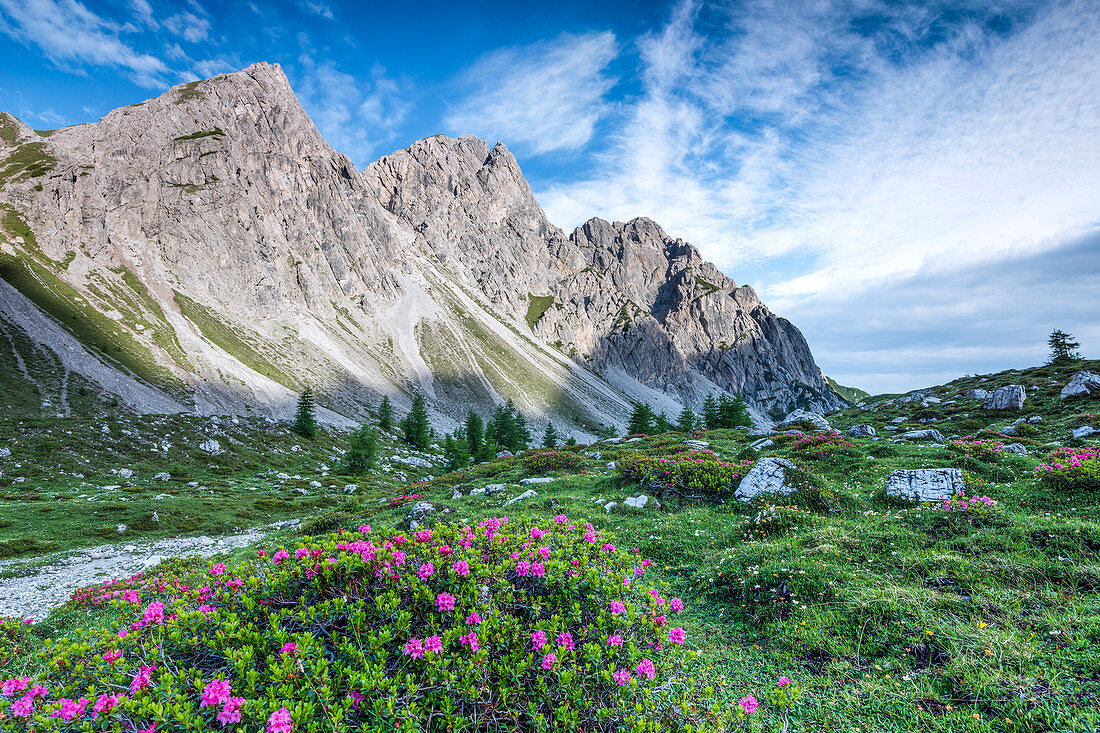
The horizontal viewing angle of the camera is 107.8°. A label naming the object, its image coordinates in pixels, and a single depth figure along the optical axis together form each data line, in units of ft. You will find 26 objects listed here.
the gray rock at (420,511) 56.04
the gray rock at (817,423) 110.63
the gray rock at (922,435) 71.24
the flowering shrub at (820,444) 60.90
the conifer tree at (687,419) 247.81
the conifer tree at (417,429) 256.93
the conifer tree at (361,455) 169.27
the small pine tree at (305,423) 198.29
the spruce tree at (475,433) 268.37
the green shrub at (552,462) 84.40
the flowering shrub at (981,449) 46.70
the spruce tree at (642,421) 239.71
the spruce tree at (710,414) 247.35
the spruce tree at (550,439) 261.85
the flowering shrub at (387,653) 12.23
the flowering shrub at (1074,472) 33.22
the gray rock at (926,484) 37.17
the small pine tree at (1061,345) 184.65
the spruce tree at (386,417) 285.39
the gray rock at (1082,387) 89.51
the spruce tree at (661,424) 237.45
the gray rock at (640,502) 48.98
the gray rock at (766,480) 44.45
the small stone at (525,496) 57.11
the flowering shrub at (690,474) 49.10
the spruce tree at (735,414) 214.69
